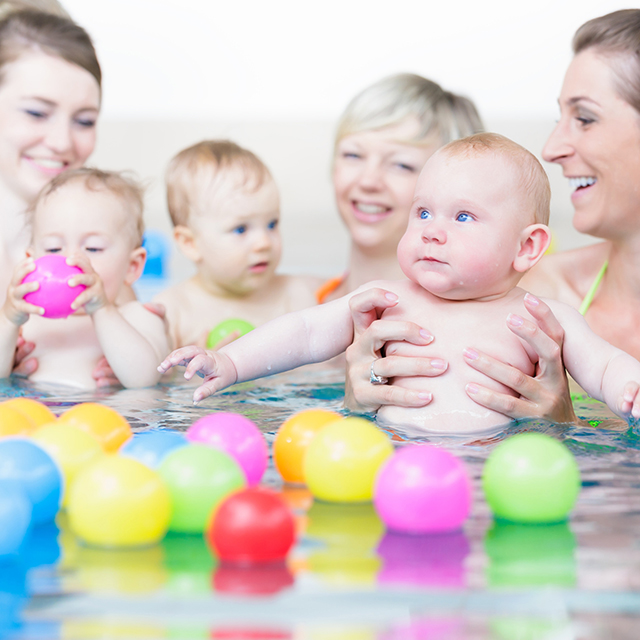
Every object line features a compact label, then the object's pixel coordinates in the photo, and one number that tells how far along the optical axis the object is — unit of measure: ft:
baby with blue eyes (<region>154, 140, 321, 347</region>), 9.69
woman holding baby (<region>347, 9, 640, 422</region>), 6.15
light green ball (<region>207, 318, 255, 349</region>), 9.13
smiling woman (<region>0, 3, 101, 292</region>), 9.86
